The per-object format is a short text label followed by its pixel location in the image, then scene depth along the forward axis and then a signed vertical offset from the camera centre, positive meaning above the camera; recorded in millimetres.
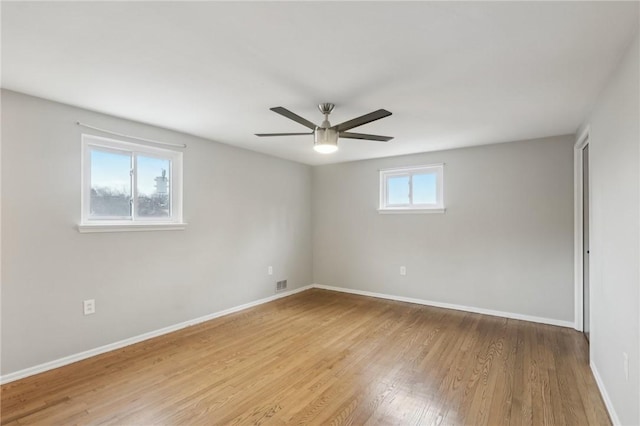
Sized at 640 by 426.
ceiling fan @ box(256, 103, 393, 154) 2330 +707
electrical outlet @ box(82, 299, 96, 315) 2844 -846
